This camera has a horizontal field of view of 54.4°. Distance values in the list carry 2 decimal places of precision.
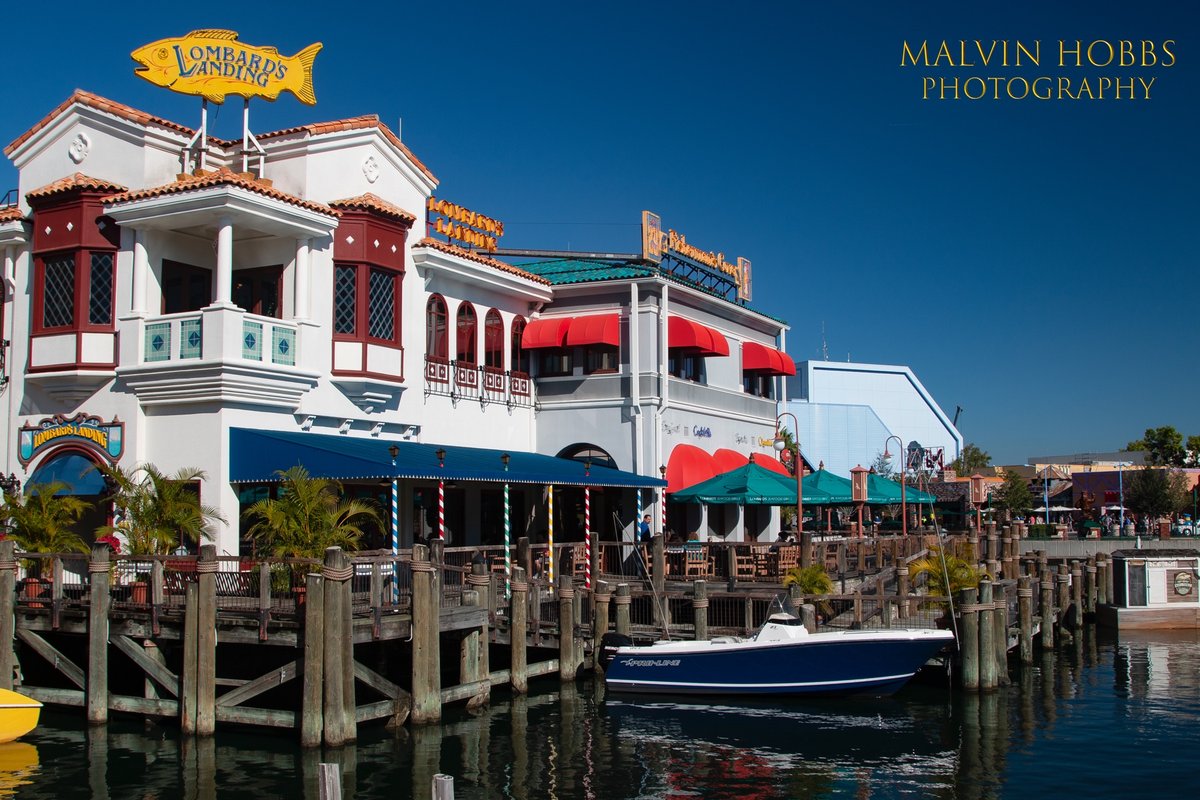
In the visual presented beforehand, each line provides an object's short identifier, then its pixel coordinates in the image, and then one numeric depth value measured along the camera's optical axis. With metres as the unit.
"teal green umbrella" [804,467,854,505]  32.88
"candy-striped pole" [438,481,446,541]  24.50
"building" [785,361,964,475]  91.12
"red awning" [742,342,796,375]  38.75
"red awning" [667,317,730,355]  33.31
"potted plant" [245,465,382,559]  20.00
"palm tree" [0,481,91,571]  22.62
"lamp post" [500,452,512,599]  23.33
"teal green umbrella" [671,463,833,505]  30.31
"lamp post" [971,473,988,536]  44.65
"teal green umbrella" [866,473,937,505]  34.81
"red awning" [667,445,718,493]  32.64
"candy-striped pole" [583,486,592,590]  27.08
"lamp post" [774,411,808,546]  29.73
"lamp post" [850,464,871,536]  32.91
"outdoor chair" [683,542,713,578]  28.22
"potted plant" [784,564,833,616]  24.41
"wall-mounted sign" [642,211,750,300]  34.62
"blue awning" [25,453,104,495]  24.97
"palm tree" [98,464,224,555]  22.34
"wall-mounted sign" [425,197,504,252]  30.86
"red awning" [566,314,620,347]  32.34
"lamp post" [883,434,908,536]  34.74
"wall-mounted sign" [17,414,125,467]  25.12
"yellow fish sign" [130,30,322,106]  25.64
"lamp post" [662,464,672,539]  32.03
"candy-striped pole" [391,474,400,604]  19.27
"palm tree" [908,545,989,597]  24.06
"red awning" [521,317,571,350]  32.88
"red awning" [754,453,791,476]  38.06
